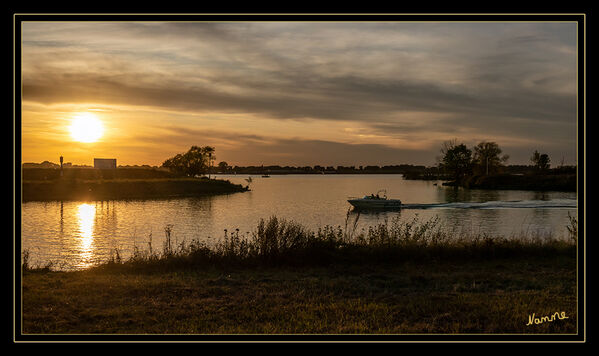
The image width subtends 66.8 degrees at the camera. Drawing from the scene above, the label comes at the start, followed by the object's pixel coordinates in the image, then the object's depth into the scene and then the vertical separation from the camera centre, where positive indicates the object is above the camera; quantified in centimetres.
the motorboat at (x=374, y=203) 5031 -262
